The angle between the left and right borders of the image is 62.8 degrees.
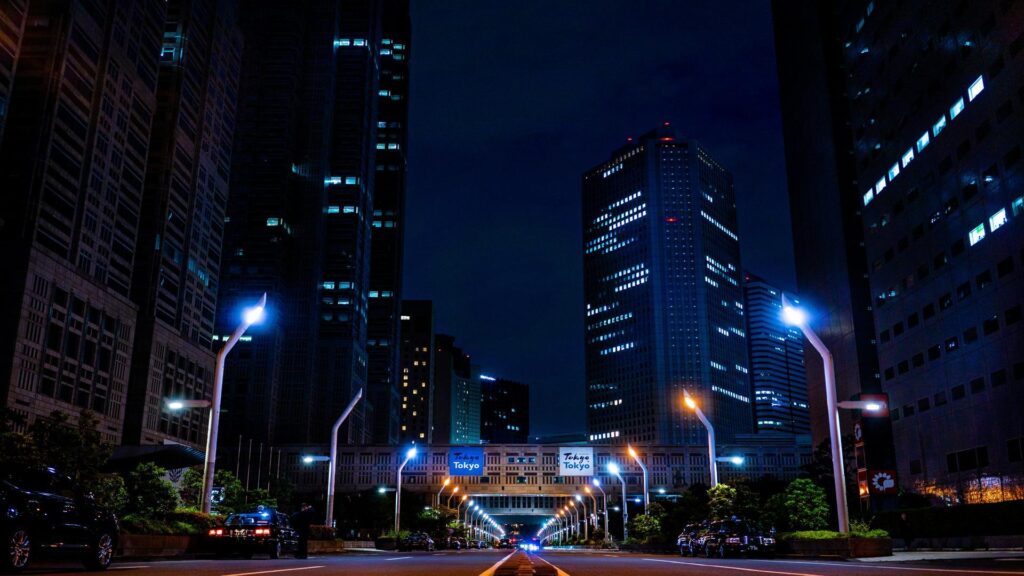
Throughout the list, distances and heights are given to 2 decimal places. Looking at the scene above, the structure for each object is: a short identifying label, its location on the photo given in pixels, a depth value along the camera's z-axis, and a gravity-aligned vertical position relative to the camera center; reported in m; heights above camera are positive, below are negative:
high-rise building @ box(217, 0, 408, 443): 170.75 +53.73
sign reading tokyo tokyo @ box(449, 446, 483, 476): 94.31 +4.58
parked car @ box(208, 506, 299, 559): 25.95 -0.98
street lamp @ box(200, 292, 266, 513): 29.52 +3.21
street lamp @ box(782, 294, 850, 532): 30.56 +2.65
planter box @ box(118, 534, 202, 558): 22.22 -1.18
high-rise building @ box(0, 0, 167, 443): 80.38 +31.40
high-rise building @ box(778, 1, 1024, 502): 71.56 +26.71
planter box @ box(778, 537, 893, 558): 28.98 -1.47
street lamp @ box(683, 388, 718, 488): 43.73 +3.72
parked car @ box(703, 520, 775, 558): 30.98 -1.30
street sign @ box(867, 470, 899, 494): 45.97 +1.27
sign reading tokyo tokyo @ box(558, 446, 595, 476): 95.88 +4.56
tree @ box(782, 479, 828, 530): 41.47 +0.00
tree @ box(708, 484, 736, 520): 42.62 +0.18
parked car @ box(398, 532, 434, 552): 56.47 -2.59
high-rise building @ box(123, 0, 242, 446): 107.12 +39.50
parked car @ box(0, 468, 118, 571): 13.27 -0.33
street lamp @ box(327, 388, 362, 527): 46.97 +1.41
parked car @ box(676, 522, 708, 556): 35.49 -1.50
